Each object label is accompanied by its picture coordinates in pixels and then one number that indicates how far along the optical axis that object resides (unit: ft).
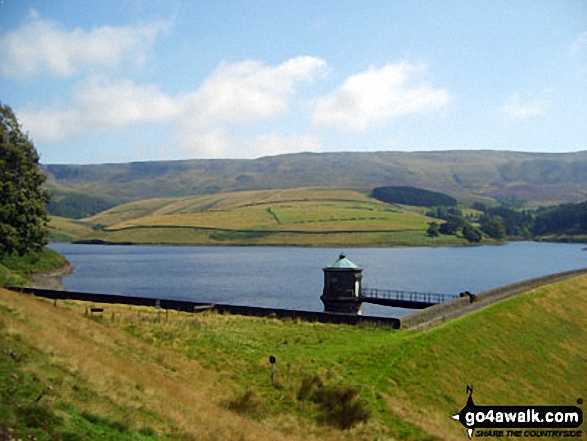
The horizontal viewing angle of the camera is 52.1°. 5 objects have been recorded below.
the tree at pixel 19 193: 208.85
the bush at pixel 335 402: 78.48
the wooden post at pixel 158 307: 118.98
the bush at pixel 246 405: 75.82
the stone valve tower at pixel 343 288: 164.76
